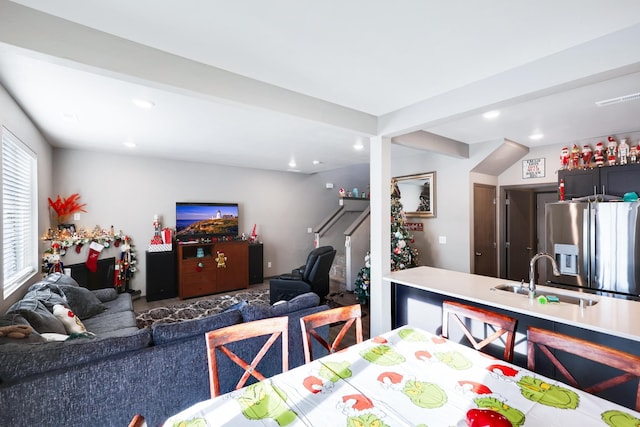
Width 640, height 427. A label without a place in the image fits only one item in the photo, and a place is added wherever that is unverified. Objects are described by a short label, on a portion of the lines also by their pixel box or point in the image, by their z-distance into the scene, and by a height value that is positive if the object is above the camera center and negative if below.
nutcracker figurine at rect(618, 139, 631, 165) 3.37 +0.71
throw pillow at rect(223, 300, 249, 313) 2.30 -0.71
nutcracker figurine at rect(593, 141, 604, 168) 3.56 +0.71
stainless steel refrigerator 3.02 -0.33
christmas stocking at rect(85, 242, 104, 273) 4.41 -0.59
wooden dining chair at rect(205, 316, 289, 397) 1.44 -0.64
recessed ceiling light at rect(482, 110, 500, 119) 2.89 +1.00
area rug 4.07 -1.41
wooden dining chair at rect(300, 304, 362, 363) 1.66 -0.64
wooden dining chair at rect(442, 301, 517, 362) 1.63 -0.62
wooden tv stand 5.07 -0.93
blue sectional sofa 1.47 -0.87
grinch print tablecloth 1.05 -0.73
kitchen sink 2.21 -0.65
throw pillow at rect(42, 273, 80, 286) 3.14 -0.68
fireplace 4.25 -0.86
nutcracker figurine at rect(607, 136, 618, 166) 3.47 +0.75
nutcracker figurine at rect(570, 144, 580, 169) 3.79 +0.74
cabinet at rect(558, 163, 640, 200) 3.26 +0.39
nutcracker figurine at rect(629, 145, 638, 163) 3.31 +0.66
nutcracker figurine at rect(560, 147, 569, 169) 3.87 +0.75
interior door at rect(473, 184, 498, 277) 4.43 -0.25
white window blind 2.59 +0.06
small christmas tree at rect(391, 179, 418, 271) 4.16 -0.38
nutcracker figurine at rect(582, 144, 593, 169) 3.71 +0.75
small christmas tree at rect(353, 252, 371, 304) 4.32 -1.03
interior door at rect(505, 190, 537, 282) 4.96 -0.32
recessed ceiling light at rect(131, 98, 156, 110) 2.58 +1.02
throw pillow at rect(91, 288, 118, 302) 3.63 -0.97
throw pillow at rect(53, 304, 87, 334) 2.41 -0.85
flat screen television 5.41 -0.09
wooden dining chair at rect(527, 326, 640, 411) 1.25 -0.64
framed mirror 4.71 +0.36
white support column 2.98 -0.21
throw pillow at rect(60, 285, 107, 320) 3.01 -0.90
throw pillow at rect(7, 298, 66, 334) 2.11 -0.73
